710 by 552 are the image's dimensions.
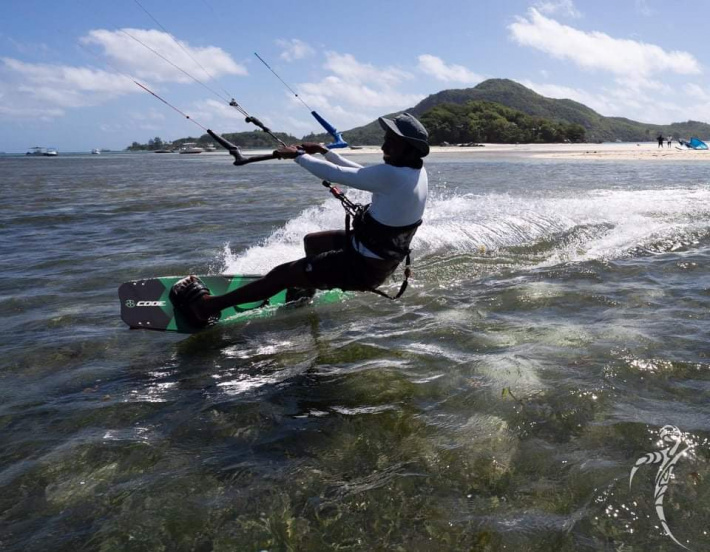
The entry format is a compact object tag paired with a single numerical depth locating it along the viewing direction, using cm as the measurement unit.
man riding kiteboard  494
